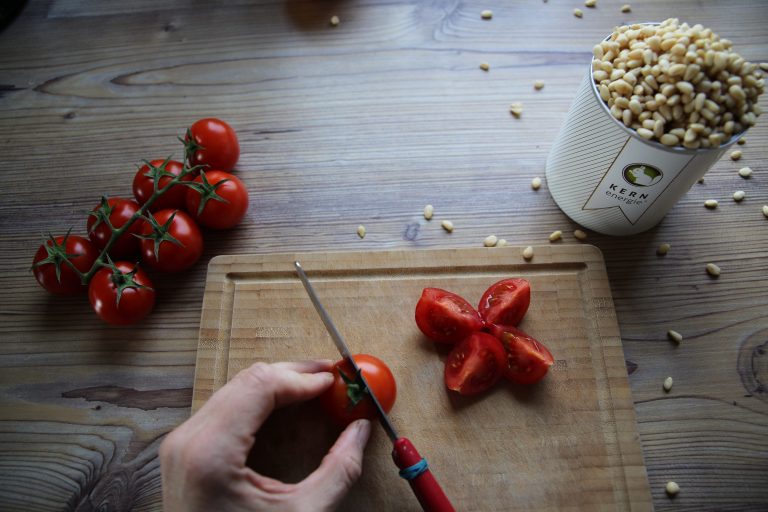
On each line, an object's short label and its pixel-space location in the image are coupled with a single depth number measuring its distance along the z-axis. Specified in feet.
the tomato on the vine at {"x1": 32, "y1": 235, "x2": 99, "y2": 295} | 1.70
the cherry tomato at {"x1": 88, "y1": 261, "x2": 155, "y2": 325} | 1.66
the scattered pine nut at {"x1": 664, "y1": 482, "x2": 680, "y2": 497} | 1.59
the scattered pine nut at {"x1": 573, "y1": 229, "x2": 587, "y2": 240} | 1.80
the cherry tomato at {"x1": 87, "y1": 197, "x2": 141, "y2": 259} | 1.73
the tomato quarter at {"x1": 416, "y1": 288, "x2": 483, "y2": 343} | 1.61
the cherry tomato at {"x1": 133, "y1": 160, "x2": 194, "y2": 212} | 1.77
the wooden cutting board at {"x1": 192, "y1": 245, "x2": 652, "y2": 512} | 1.56
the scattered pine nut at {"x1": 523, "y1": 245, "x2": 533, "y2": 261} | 1.72
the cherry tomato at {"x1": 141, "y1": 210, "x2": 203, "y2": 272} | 1.69
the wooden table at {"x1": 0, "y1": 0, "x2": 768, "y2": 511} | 1.66
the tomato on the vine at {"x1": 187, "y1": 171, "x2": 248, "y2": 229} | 1.74
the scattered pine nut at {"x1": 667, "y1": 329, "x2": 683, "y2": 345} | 1.71
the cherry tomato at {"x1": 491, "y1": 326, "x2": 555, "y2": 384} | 1.58
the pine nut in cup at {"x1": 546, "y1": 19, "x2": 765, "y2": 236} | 1.47
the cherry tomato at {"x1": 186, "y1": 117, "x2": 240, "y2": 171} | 1.81
